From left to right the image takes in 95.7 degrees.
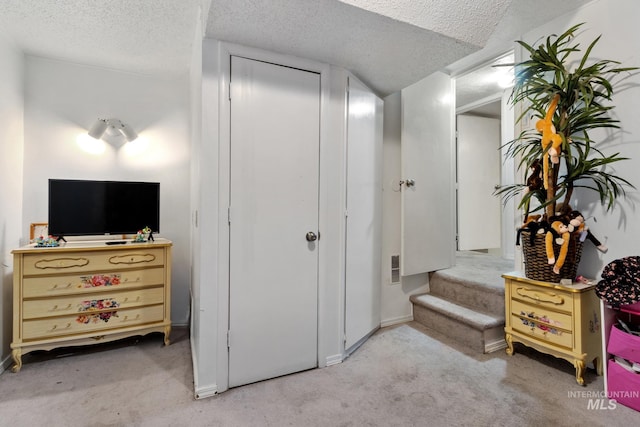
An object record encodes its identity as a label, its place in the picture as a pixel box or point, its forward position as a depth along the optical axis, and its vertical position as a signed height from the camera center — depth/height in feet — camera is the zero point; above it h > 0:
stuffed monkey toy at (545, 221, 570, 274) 6.03 -0.55
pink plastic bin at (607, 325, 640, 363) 5.22 -2.35
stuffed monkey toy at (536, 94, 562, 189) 5.98 +1.66
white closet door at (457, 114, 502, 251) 13.38 +1.60
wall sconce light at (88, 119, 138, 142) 8.36 +2.55
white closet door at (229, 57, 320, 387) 6.06 -0.09
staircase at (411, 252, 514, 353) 7.64 -2.69
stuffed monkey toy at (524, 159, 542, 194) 6.64 +0.91
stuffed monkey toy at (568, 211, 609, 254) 6.06 -0.24
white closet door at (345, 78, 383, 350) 7.38 +0.12
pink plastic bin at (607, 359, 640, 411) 5.31 -3.17
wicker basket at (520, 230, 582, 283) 6.21 -0.93
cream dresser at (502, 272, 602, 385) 6.02 -2.26
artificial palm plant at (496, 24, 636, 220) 5.98 +1.99
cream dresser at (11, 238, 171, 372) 6.88 -2.01
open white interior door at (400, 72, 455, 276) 9.15 +1.36
